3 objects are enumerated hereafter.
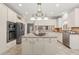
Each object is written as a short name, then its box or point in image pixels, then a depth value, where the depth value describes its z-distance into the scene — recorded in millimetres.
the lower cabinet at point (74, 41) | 2073
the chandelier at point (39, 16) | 1535
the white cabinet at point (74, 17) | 2079
